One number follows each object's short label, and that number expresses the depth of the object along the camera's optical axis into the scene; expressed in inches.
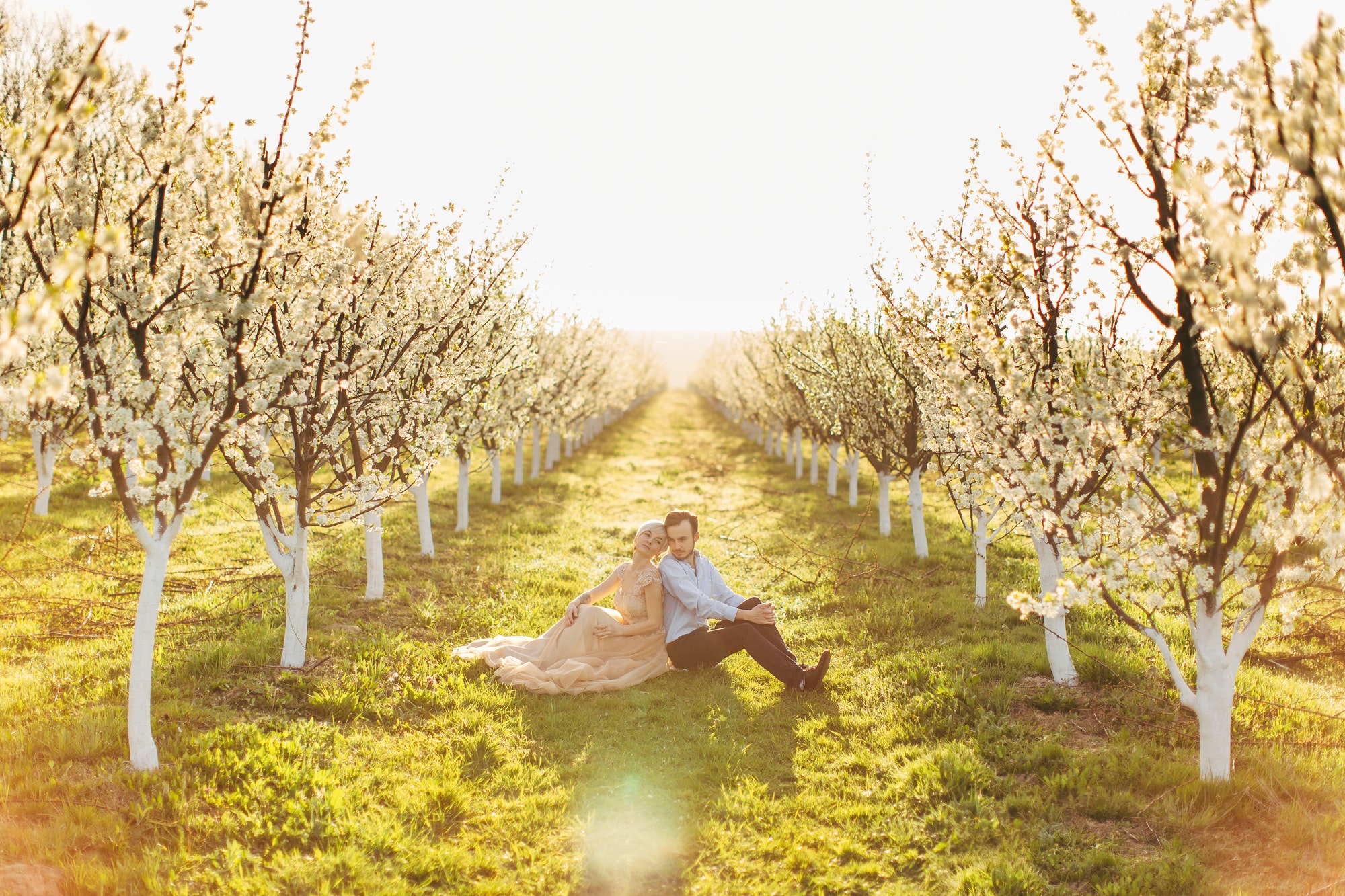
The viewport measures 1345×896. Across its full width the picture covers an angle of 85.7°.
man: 269.0
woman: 284.2
